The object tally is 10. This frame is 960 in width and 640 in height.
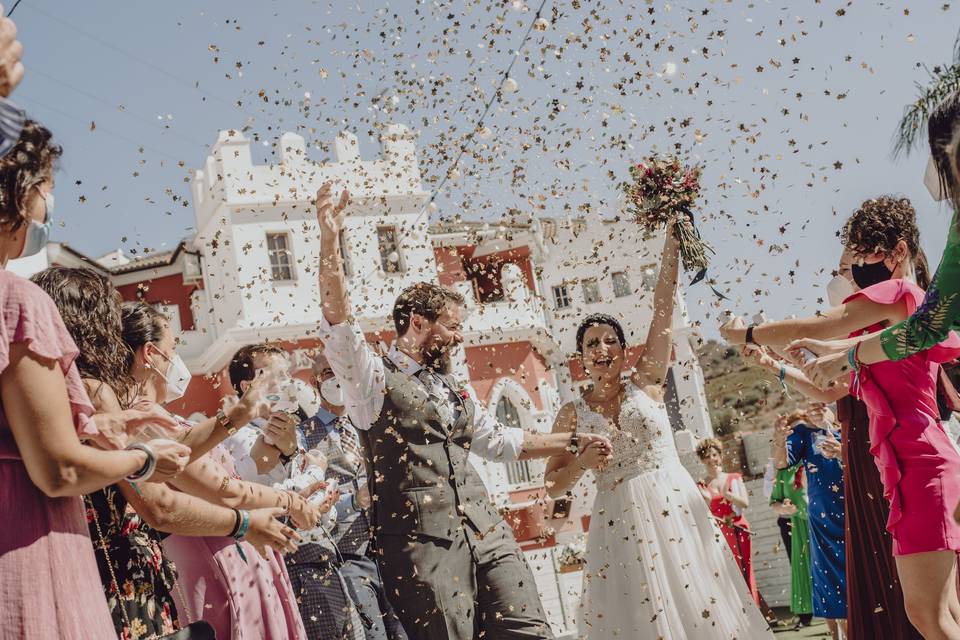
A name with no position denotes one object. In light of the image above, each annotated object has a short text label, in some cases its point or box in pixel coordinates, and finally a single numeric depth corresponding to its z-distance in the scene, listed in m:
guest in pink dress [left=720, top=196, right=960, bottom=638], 3.78
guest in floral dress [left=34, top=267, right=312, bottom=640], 3.07
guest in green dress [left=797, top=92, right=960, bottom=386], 2.97
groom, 4.36
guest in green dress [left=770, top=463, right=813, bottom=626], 9.24
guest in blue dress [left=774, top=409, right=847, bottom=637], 6.99
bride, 4.98
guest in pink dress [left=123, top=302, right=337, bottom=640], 3.76
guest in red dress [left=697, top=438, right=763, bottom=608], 9.75
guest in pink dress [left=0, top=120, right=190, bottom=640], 2.20
